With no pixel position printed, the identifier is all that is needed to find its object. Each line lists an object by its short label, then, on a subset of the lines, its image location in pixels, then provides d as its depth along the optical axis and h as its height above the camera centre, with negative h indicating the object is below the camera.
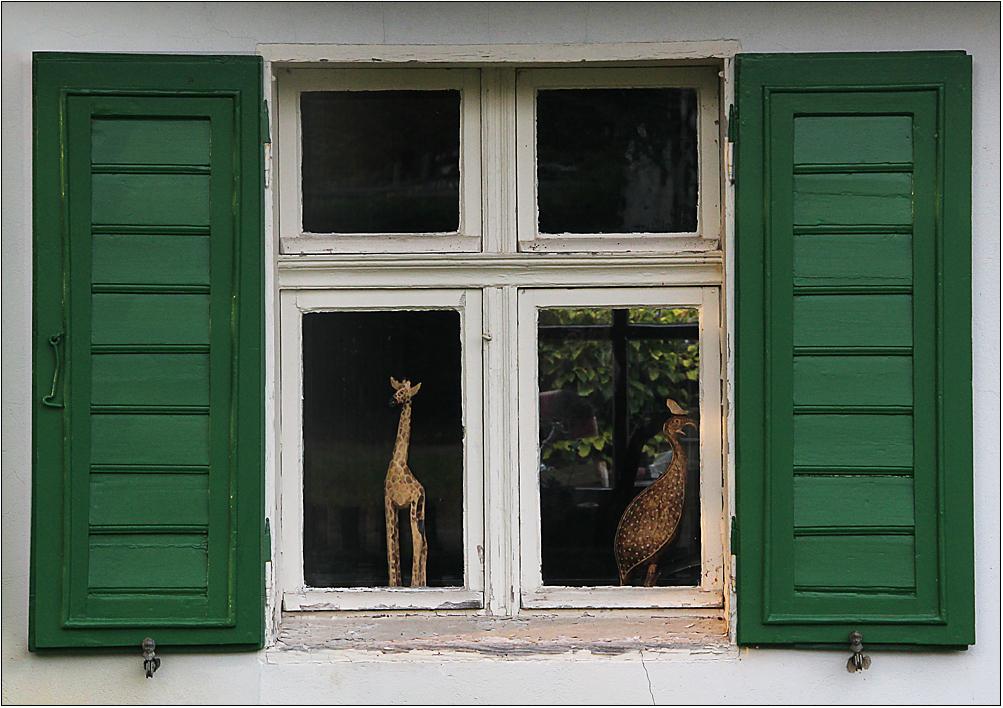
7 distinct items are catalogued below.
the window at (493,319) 5.23 +0.14
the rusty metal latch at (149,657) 4.76 -0.77
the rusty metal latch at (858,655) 4.76 -0.77
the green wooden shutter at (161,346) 4.77 +0.05
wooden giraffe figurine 5.30 -0.36
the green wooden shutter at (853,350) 4.75 +0.04
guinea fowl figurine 5.28 -0.43
